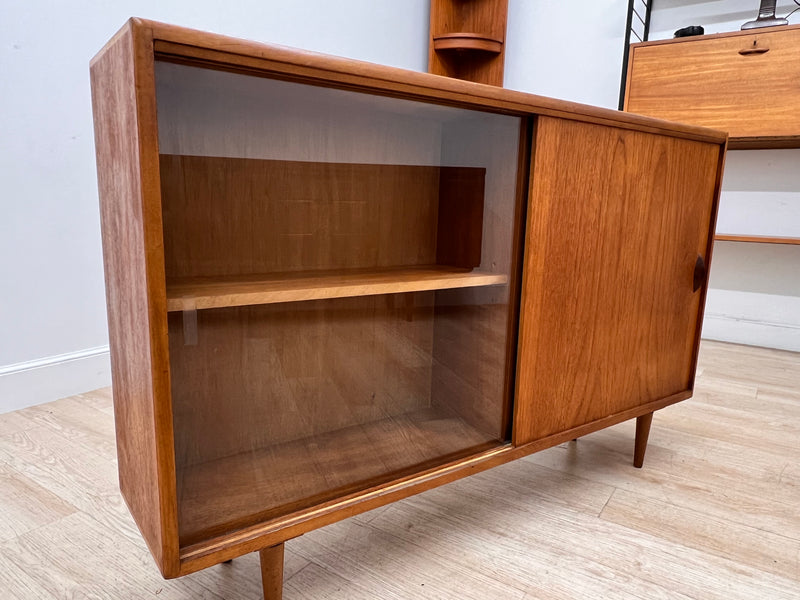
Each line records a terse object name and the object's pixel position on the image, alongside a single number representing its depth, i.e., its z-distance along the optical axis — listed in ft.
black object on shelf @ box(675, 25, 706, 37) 5.81
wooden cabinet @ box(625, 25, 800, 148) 5.33
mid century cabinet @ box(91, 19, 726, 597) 1.73
